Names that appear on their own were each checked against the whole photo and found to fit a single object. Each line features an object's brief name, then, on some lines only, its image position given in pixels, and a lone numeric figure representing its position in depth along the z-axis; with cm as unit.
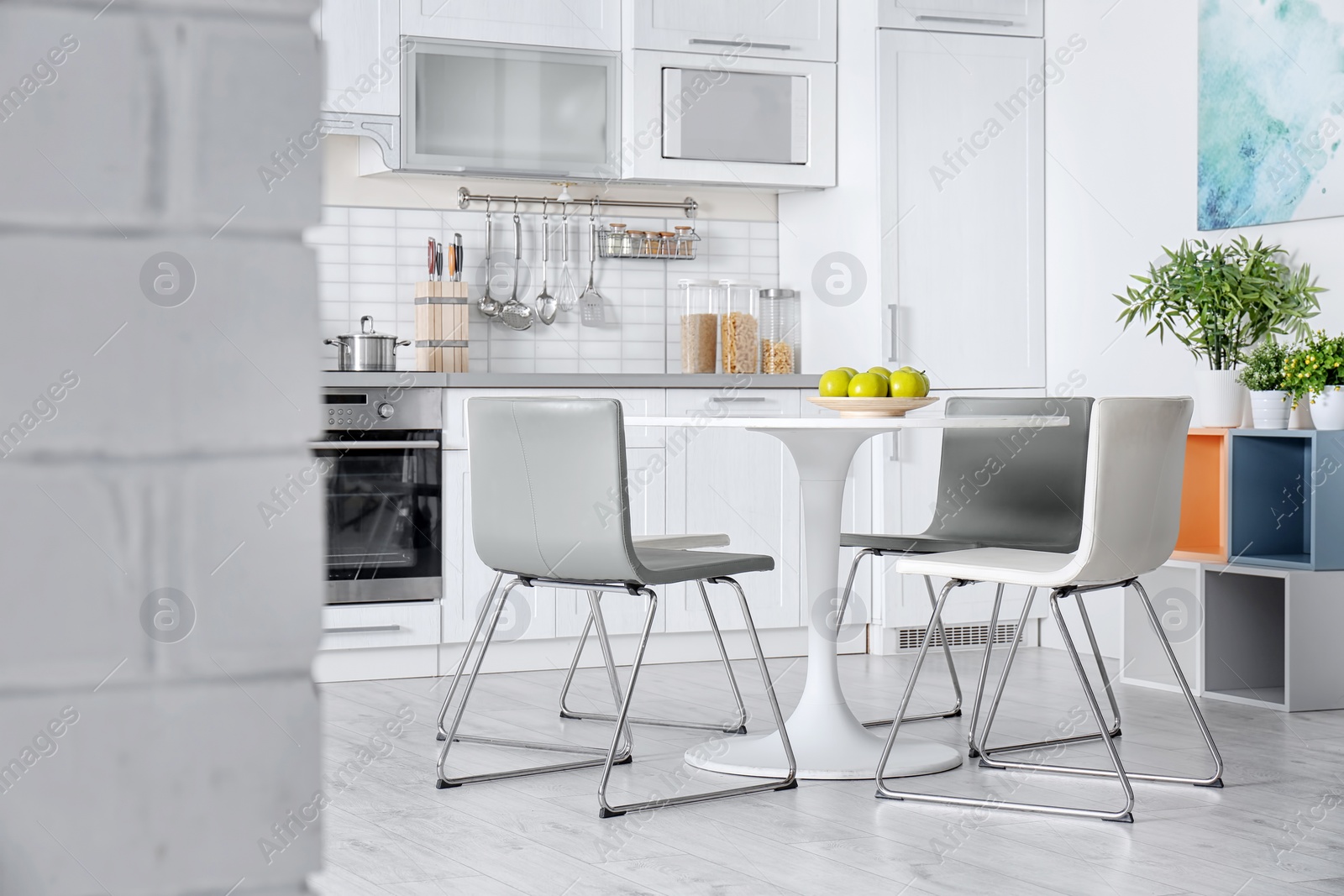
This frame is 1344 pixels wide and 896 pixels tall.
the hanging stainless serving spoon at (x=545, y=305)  498
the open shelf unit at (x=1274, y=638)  378
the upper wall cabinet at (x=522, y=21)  445
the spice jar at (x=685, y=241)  517
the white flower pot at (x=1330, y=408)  377
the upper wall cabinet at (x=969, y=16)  480
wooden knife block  468
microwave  471
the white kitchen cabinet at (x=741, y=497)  459
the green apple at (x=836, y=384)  305
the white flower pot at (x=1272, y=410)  390
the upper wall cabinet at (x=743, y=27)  468
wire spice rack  509
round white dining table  309
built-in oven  424
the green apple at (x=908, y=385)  297
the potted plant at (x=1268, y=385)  390
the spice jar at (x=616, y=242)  508
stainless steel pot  436
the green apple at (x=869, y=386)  297
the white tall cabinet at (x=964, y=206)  479
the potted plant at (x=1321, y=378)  377
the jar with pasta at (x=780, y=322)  514
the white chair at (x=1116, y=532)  274
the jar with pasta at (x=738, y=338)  500
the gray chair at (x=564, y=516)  274
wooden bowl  295
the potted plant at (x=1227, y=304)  398
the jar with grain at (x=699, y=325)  500
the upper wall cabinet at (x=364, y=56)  435
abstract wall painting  398
